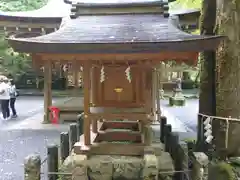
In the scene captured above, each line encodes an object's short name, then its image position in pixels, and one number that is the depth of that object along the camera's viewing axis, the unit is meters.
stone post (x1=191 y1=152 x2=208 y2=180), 3.18
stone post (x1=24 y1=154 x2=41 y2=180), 3.10
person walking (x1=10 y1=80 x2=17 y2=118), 8.30
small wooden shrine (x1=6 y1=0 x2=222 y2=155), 3.15
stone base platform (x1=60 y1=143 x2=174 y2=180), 3.64
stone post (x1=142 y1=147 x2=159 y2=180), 3.51
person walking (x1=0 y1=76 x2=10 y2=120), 8.01
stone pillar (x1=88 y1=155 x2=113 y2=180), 3.70
